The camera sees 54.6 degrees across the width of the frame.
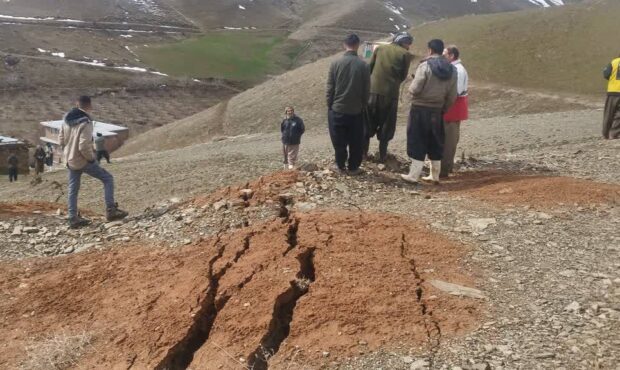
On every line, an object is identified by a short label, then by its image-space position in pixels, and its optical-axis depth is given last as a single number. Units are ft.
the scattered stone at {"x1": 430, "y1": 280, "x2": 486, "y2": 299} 15.67
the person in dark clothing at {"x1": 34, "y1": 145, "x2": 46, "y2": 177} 90.99
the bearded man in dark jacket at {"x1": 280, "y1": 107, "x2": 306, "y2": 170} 41.42
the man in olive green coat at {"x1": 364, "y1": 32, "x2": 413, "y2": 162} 27.22
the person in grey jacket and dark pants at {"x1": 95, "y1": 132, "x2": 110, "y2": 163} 71.20
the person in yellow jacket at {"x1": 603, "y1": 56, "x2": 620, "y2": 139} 38.88
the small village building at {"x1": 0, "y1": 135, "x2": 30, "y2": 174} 107.24
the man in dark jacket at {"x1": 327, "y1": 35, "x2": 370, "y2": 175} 25.48
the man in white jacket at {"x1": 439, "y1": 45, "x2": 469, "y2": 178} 27.68
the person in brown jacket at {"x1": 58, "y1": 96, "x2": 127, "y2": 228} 23.97
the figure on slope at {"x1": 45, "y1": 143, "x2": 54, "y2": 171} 112.07
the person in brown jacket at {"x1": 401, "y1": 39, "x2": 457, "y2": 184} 25.23
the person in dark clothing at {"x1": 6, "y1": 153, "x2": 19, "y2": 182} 80.49
